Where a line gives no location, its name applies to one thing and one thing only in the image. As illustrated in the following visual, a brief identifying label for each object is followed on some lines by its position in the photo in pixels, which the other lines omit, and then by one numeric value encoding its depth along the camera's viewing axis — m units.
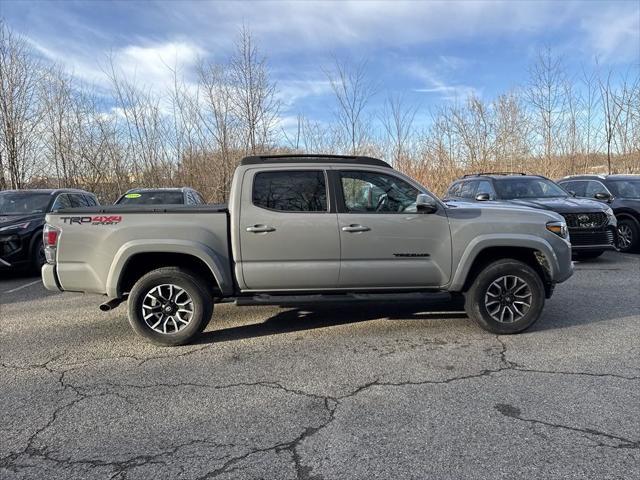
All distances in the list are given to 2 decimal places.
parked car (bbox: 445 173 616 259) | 8.81
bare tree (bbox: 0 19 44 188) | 16.06
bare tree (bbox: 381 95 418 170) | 19.06
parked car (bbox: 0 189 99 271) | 8.23
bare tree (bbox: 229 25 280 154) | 16.81
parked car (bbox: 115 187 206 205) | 10.09
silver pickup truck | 4.70
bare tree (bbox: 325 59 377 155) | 18.14
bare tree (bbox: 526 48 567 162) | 20.28
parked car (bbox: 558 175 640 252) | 10.20
